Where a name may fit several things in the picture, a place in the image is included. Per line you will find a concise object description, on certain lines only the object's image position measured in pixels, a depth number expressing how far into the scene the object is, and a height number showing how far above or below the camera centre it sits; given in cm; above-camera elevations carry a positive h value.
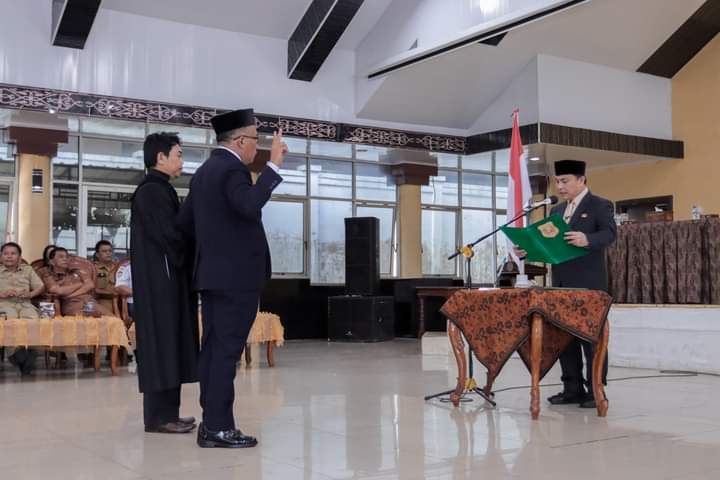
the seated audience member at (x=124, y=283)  743 +8
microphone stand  432 -54
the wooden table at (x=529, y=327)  394 -18
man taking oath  317 +9
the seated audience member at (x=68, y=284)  736 +7
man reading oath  438 +16
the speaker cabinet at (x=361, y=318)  1070 -37
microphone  398 +45
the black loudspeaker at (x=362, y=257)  1089 +47
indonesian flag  712 +100
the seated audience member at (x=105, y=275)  798 +17
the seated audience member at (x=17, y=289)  677 +3
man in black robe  352 -4
